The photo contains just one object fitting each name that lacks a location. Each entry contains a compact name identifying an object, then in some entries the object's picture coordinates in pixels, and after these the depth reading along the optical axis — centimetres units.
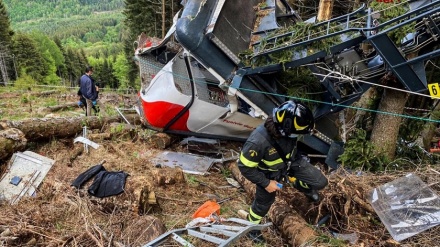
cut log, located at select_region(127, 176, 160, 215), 343
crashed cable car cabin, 334
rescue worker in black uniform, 257
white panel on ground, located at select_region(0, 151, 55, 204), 399
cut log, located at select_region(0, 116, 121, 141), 534
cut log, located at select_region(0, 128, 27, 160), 463
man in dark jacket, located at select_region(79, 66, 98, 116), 754
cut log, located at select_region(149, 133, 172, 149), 587
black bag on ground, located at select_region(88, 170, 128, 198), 356
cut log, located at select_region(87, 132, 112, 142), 592
